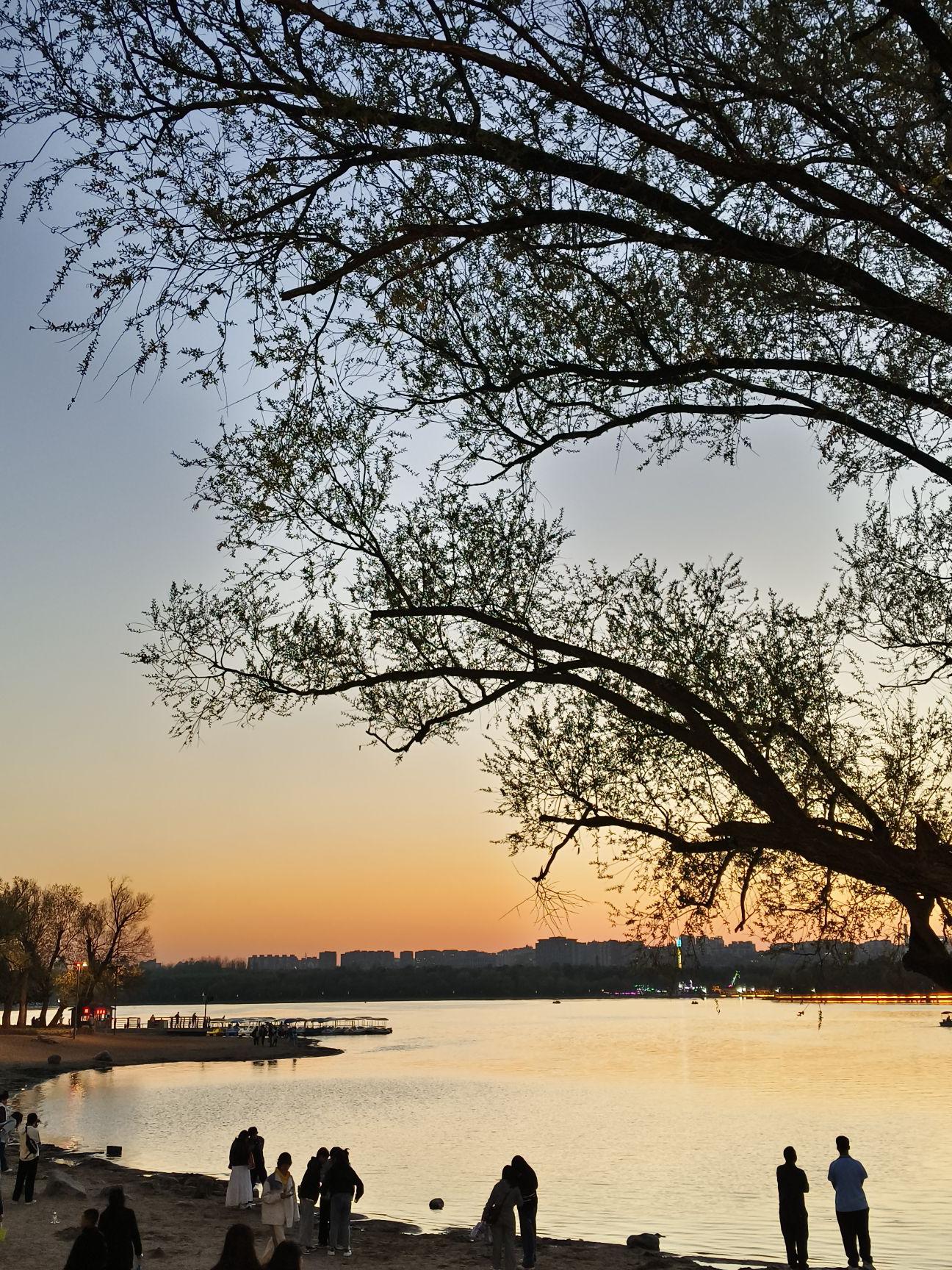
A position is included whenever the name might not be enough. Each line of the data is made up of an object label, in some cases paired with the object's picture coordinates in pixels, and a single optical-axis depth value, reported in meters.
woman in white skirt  27.50
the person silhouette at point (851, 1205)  18.05
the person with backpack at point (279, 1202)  20.66
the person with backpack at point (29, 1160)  25.14
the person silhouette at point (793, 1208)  19.86
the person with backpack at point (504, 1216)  19.44
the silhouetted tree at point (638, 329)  7.93
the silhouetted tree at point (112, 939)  123.75
